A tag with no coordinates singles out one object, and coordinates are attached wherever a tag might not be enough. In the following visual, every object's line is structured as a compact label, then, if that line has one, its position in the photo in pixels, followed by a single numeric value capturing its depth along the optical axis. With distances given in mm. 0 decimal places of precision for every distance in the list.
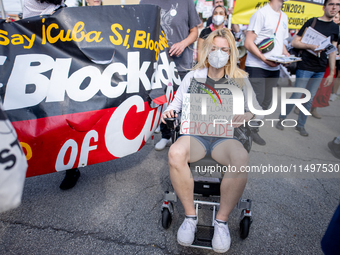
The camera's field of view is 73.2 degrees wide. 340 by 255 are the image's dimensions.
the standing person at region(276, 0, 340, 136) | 3445
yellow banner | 4875
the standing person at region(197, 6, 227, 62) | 3820
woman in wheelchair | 1634
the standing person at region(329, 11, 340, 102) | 5445
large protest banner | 1744
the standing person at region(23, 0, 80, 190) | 1980
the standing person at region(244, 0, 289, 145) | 3125
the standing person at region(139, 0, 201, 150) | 2852
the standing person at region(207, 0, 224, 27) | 4125
